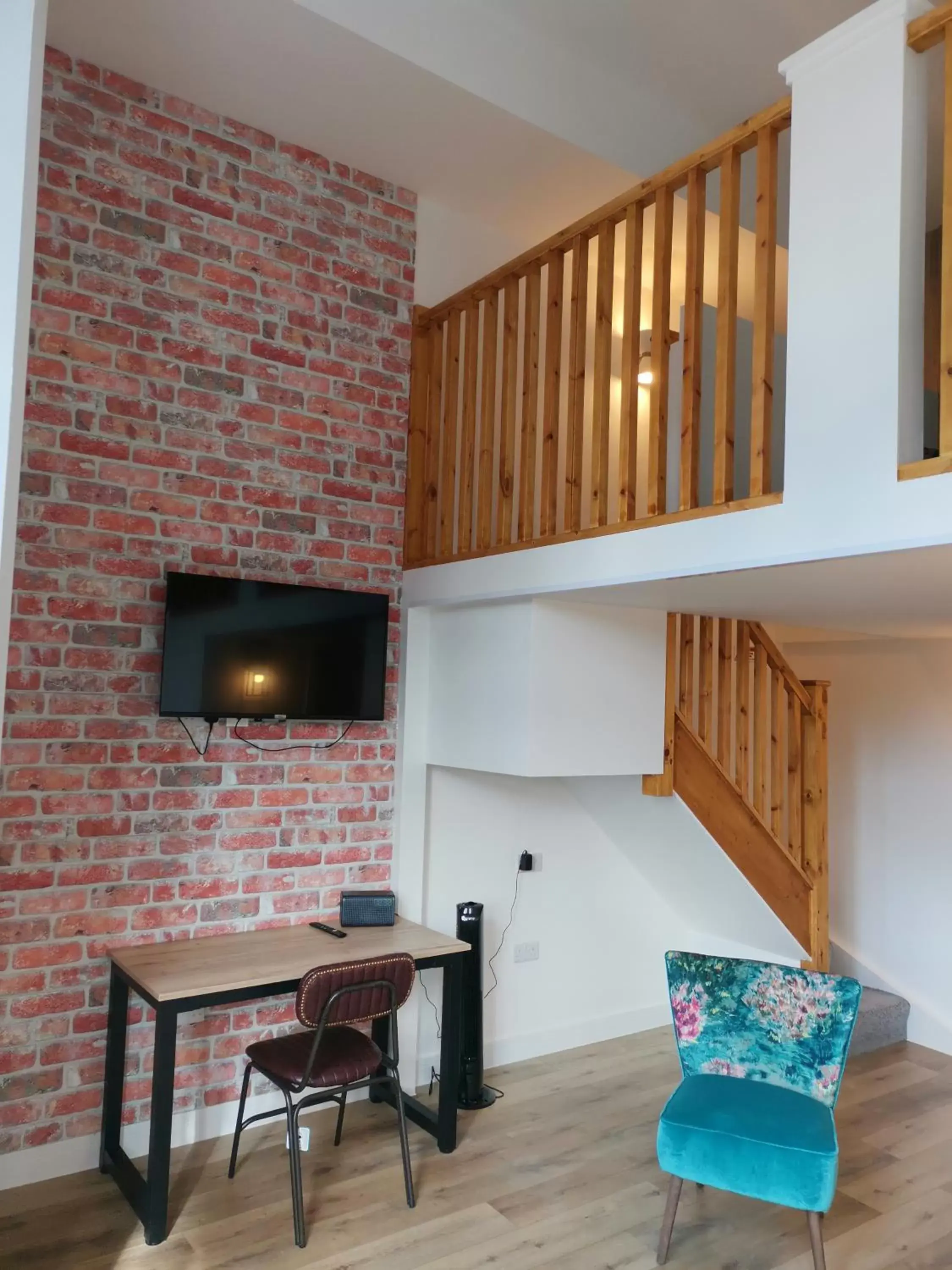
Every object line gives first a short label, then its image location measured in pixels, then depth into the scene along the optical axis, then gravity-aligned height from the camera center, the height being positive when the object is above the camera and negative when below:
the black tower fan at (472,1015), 3.79 -1.34
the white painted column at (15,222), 2.12 +1.02
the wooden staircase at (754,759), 3.82 -0.28
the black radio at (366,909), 3.61 -0.87
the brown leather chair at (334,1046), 2.83 -1.20
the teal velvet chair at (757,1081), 2.58 -1.21
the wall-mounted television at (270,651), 3.25 +0.10
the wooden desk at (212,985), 2.72 -0.94
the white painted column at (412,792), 3.88 -0.46
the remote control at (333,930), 3.45 -0.93
